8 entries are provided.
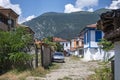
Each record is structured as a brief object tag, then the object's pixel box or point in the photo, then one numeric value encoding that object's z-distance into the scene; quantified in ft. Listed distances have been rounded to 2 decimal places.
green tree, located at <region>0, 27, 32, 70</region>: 38.20
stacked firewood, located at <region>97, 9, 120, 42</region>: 12.94
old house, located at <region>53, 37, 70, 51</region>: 172.03
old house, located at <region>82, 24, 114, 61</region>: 79.35
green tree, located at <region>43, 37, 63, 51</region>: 124.01
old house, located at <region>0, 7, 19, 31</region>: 71.60
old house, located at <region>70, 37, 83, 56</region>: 107.13
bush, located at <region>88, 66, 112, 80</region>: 23.82
